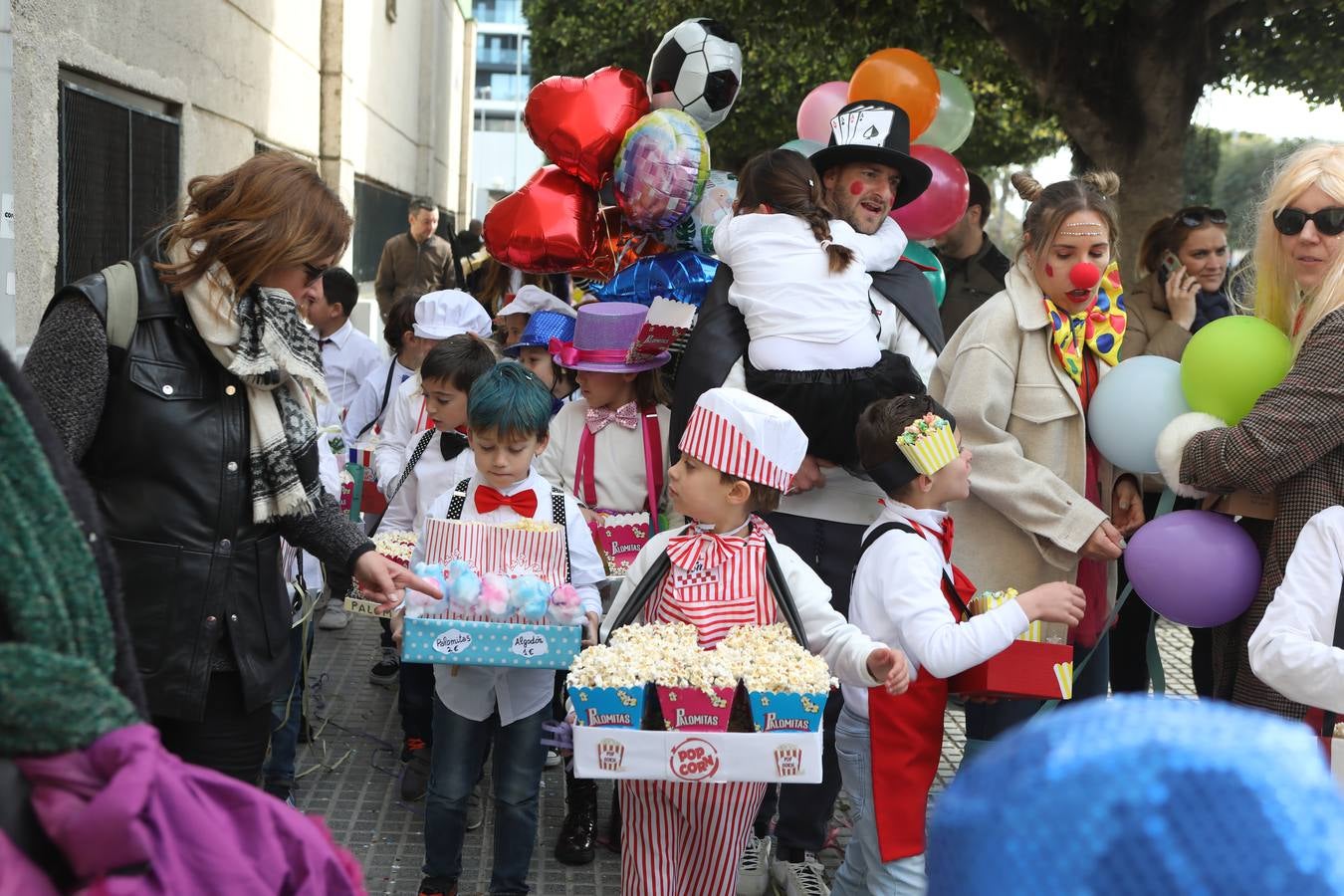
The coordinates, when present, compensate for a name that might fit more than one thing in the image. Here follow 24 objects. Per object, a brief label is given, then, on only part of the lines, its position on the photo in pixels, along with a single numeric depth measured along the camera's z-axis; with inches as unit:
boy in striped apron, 129.3
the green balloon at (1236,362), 142.9
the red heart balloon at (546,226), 216.2
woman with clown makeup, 157.5
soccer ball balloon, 225.1
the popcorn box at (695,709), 115.7
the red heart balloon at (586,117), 216.8
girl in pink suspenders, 182.9
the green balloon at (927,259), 212.7
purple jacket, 51.4
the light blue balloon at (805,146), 225.9
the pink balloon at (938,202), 232.8
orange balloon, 240.5
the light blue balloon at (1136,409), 154.0
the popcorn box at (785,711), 115.3
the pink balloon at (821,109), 255.9
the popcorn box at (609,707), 115.6
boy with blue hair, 150.9
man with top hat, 163.8
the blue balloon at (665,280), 203.8
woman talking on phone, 197.6
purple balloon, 139.9
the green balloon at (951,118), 272.1
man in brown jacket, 445.7
